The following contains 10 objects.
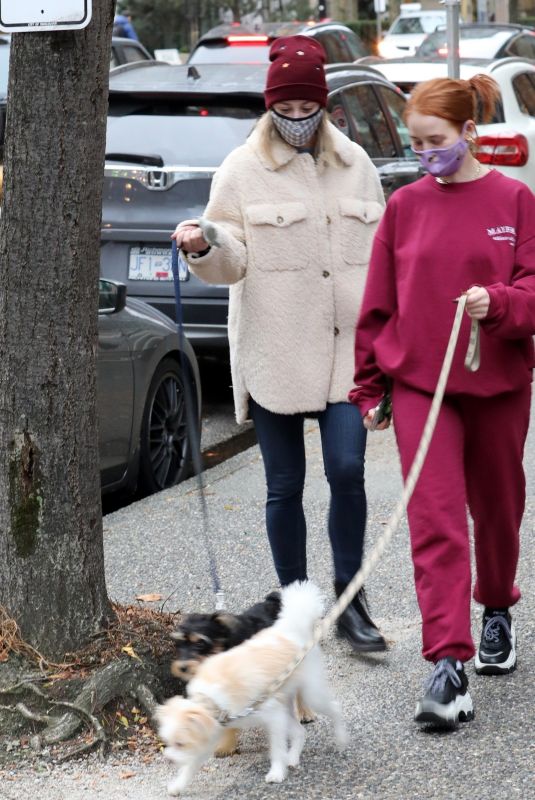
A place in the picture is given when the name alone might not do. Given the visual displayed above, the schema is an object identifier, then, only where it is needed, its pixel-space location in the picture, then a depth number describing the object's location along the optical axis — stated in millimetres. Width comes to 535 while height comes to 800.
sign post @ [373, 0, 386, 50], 37406
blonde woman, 4648
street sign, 4066
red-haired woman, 4102
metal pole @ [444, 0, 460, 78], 10843
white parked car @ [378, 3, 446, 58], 33875
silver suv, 8859
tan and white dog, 3461
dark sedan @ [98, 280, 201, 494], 7020
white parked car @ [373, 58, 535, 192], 13250
